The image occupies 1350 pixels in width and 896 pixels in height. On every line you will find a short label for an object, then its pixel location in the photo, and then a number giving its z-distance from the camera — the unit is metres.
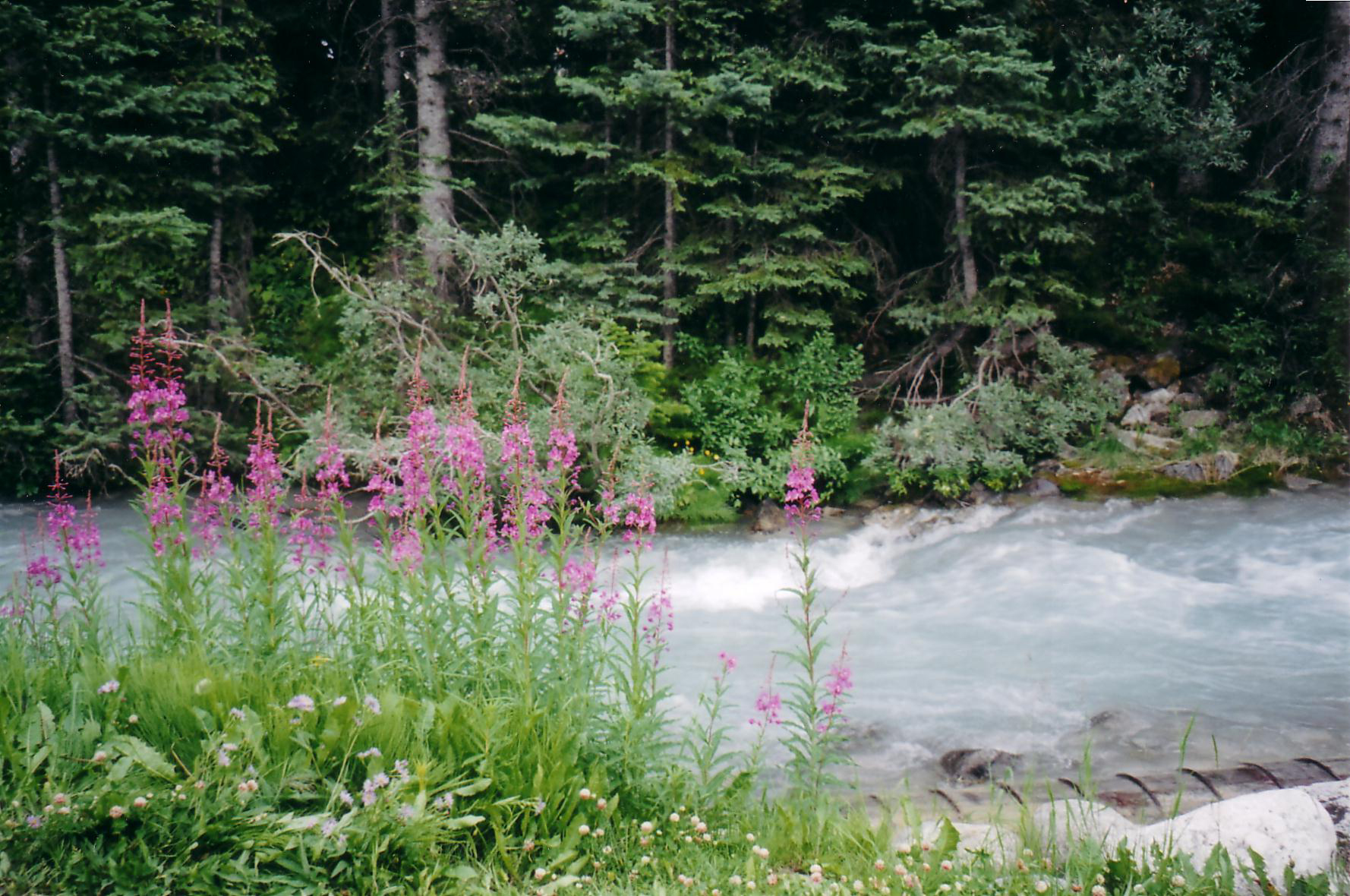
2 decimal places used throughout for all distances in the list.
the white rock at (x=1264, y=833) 2.83
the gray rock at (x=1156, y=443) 10.61
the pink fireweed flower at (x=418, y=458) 3.61
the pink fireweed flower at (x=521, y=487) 3.33
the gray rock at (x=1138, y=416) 10.96
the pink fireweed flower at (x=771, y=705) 3.49
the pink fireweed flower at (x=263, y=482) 3.54
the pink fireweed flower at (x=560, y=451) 3.27
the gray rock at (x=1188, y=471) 10.07
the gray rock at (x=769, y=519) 9.91
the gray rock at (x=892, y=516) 9.96
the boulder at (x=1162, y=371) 11.39
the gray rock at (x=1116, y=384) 10.91
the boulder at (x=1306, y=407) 10.56
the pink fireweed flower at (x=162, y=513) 3.55
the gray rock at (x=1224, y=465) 10.03
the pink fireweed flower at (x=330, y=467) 3.58
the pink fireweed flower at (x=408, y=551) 3.57
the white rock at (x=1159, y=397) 11.18
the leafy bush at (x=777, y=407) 10.71
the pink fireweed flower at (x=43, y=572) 3.69
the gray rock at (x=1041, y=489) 10.08
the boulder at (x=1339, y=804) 3.02
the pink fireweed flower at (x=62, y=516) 3.80
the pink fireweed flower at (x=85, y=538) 3.79
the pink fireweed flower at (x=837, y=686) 3.39
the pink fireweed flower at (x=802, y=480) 3.51
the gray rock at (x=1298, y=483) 9.84
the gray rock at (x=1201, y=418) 10.85
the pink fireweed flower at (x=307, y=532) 3.76
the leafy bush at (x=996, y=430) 10.10
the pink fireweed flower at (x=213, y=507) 3.72
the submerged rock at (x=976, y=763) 4.74
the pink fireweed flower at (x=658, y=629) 3.42
